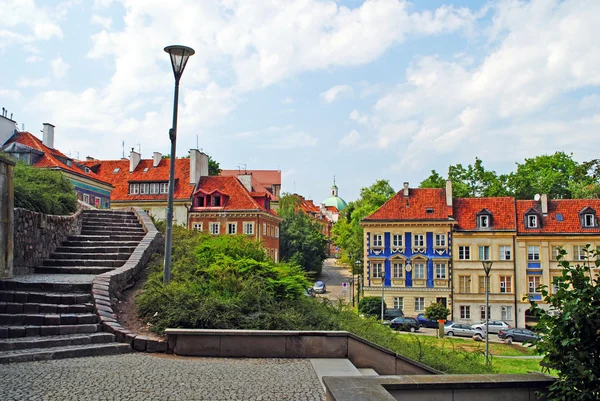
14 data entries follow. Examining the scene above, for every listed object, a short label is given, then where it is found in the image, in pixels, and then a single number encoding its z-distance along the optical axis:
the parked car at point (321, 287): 69.88
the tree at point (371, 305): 50.31
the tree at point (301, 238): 74.62
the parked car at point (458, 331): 45.62
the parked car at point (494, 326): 46.91
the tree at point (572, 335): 6.15
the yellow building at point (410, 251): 55.44
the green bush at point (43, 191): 16.34
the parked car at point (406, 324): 44.29
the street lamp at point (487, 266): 30.11
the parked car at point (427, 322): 50.47
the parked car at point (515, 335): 42.65
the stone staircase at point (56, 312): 9.95
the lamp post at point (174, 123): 13.31
